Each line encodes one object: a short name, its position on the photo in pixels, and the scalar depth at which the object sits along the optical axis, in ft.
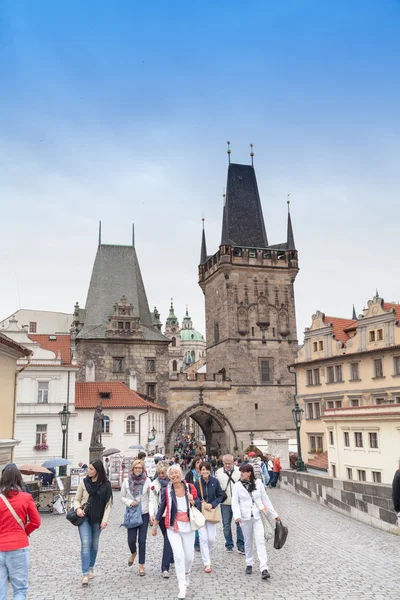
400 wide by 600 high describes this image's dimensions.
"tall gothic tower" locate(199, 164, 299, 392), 179.42
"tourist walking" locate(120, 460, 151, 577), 27.27
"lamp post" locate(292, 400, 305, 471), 76.38
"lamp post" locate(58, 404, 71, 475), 74.59
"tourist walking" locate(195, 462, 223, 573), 27.42
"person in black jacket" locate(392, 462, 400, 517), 26.63
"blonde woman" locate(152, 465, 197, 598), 24.40
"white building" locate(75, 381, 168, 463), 118.21
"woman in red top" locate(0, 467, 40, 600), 18.48
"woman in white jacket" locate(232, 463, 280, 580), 26.91
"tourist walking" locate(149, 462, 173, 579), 26.86
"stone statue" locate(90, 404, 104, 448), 84.33
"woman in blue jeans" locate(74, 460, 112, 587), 24.98
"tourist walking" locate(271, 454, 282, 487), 82.23
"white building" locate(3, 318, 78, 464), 107.14
